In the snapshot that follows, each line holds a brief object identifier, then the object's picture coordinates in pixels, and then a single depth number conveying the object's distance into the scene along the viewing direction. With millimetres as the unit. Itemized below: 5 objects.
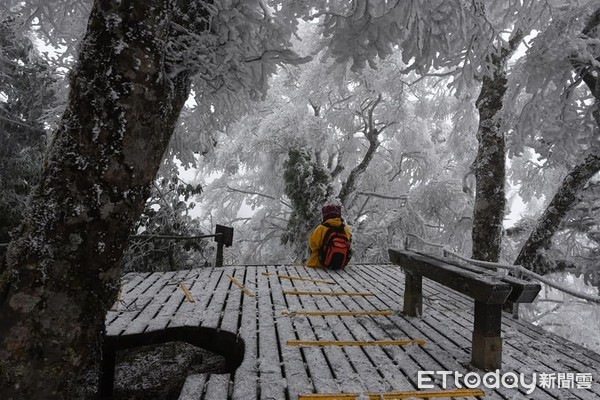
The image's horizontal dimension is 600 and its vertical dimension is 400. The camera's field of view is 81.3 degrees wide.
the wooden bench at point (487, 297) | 3143
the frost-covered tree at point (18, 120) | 9375
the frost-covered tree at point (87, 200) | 2088
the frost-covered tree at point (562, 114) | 5062
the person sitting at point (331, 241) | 7230
